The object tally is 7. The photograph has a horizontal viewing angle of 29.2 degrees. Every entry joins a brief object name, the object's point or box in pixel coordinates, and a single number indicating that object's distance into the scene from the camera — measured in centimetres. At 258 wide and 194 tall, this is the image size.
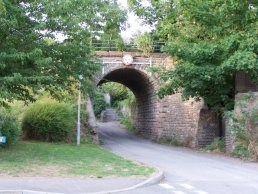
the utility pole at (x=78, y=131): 2510
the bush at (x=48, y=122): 2469
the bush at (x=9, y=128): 1991
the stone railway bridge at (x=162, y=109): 2753
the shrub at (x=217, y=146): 2347
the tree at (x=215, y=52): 2023
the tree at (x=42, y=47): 1497
